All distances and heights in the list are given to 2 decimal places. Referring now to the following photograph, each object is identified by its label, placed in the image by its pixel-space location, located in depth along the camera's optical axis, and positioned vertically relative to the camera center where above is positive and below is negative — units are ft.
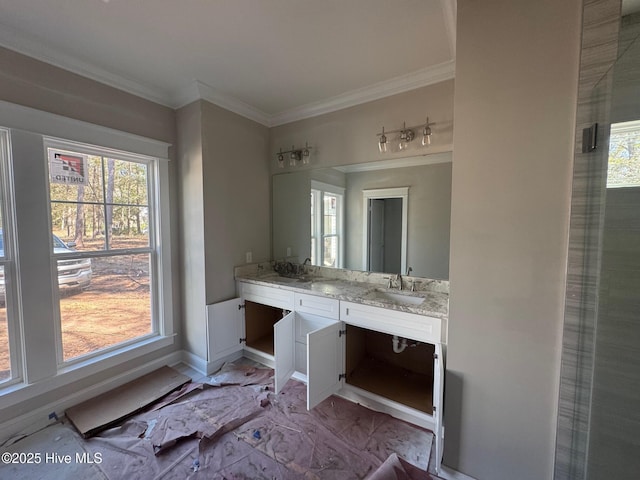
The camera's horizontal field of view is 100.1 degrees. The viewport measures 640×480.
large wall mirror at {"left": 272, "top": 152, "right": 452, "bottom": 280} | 7.44 +0.29
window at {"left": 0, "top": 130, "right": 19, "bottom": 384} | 5.76 -1.21
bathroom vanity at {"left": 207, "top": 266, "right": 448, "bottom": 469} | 6.09 -3.07
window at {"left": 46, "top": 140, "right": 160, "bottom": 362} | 6.69 -0.60
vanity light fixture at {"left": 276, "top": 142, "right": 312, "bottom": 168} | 9.24 +2.42
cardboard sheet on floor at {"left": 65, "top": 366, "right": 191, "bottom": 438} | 6.22 -4.60
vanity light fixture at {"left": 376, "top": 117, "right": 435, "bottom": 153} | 7.06 +2.41
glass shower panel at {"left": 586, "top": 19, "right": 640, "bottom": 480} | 3.59 -0.90
